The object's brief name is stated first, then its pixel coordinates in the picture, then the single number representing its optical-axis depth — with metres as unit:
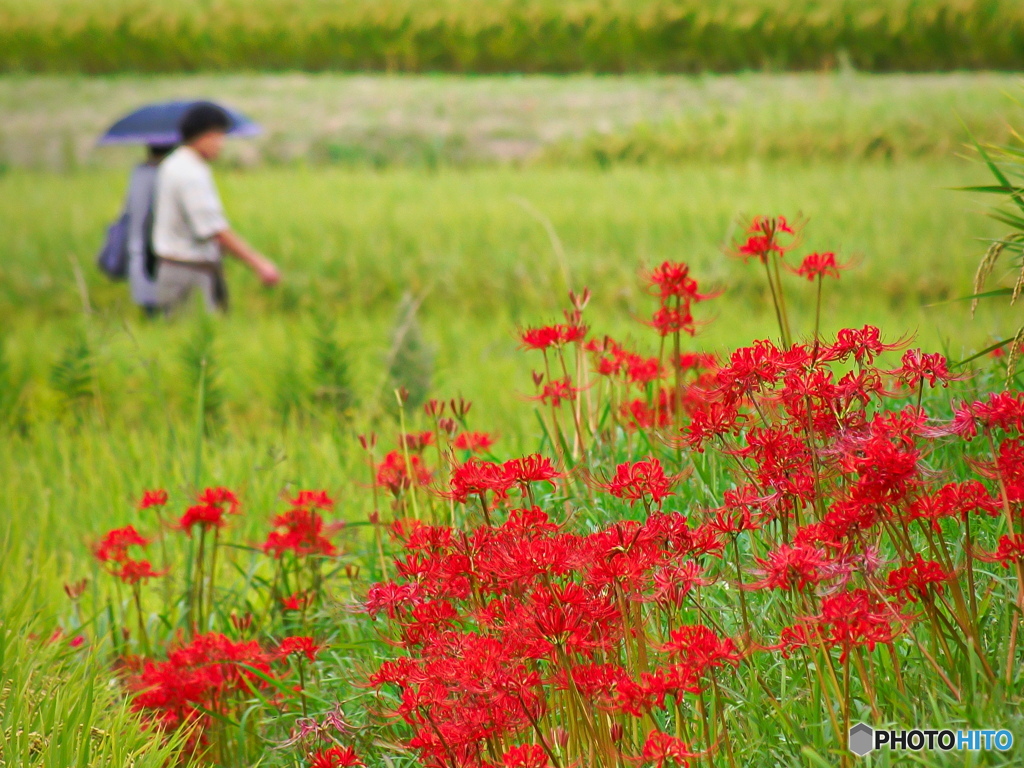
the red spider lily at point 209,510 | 18.59
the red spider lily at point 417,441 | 18.98
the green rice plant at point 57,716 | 13.70
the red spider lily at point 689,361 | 22.02
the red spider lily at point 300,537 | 19.44
